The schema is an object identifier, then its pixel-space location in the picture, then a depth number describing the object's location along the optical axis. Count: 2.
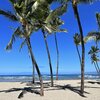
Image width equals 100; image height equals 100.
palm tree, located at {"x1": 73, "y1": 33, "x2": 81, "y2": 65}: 18.64
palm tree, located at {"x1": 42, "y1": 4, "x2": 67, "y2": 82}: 8.81
